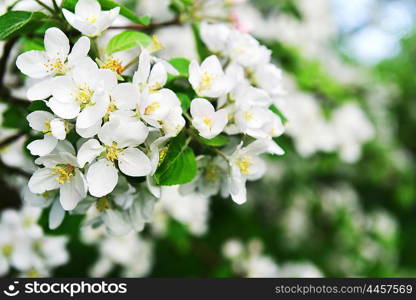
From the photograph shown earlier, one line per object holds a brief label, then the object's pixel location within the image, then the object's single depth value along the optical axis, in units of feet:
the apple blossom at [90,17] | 1.63
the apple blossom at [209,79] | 1.68
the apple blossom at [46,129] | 1.58
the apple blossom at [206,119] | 1.63
